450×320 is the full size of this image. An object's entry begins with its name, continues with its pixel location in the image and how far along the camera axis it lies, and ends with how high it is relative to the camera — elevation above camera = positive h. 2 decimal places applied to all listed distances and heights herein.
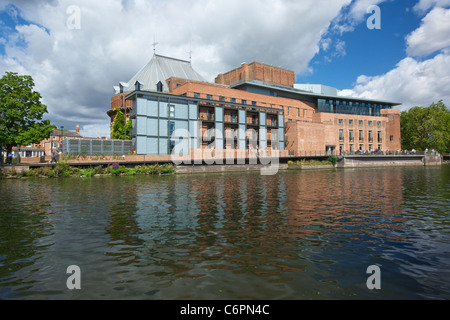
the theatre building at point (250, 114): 43.22 +9.63
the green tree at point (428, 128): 78.69 +9.69
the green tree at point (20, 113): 33.59 +6.19
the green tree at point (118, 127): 49.62 +6.34
